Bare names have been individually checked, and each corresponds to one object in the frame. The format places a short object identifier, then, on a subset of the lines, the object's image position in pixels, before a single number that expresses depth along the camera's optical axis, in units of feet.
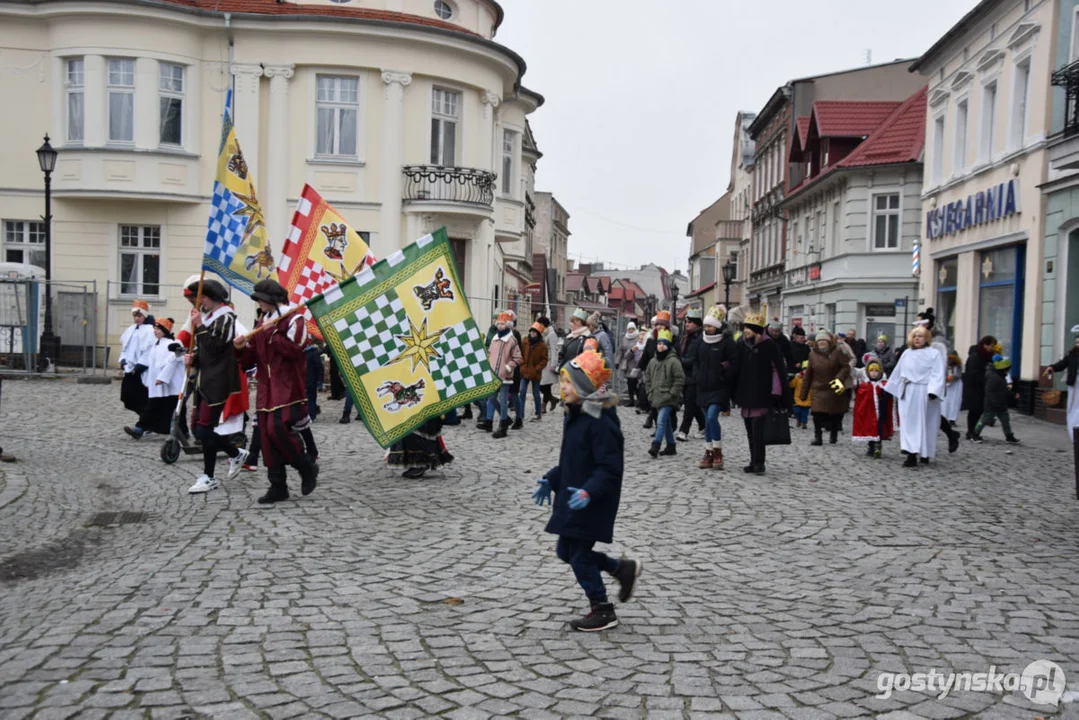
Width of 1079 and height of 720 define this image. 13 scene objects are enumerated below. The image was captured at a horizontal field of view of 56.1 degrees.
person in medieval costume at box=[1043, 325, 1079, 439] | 32.21
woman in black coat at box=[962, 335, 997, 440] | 53.62
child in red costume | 44.27
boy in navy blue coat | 17.44
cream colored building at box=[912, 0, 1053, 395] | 64.64
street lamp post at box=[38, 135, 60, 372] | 74.69
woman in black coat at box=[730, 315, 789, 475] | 37.52
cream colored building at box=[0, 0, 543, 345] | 82.38
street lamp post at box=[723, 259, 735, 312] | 108.17
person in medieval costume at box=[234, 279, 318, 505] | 28.63
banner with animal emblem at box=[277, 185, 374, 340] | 38.63
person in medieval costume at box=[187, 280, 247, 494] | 29.89
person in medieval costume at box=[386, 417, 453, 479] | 34.06
